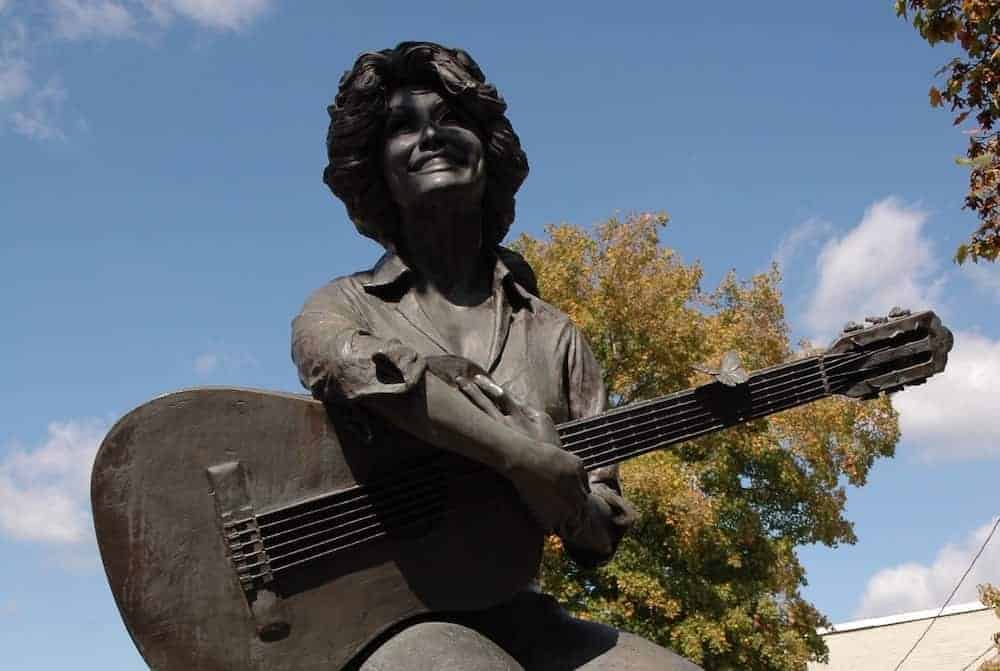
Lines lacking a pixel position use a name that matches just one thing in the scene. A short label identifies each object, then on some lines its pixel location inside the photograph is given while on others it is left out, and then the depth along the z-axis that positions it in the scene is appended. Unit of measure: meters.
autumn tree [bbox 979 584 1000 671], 13.48
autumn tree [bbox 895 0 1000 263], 6.59
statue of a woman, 2.88
